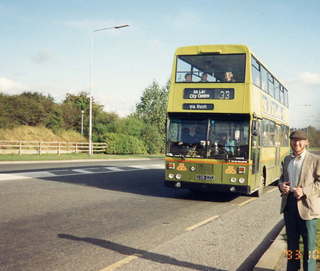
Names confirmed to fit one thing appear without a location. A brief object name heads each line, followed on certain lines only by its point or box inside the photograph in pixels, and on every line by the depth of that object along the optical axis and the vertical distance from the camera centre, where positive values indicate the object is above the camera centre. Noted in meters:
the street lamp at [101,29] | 30.27 +8.18
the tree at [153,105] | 60.66 +5.42
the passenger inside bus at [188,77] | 12.17 +1.86
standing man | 4.48 -0.62
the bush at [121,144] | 42.59 -0.41
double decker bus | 11.59 +0.60
